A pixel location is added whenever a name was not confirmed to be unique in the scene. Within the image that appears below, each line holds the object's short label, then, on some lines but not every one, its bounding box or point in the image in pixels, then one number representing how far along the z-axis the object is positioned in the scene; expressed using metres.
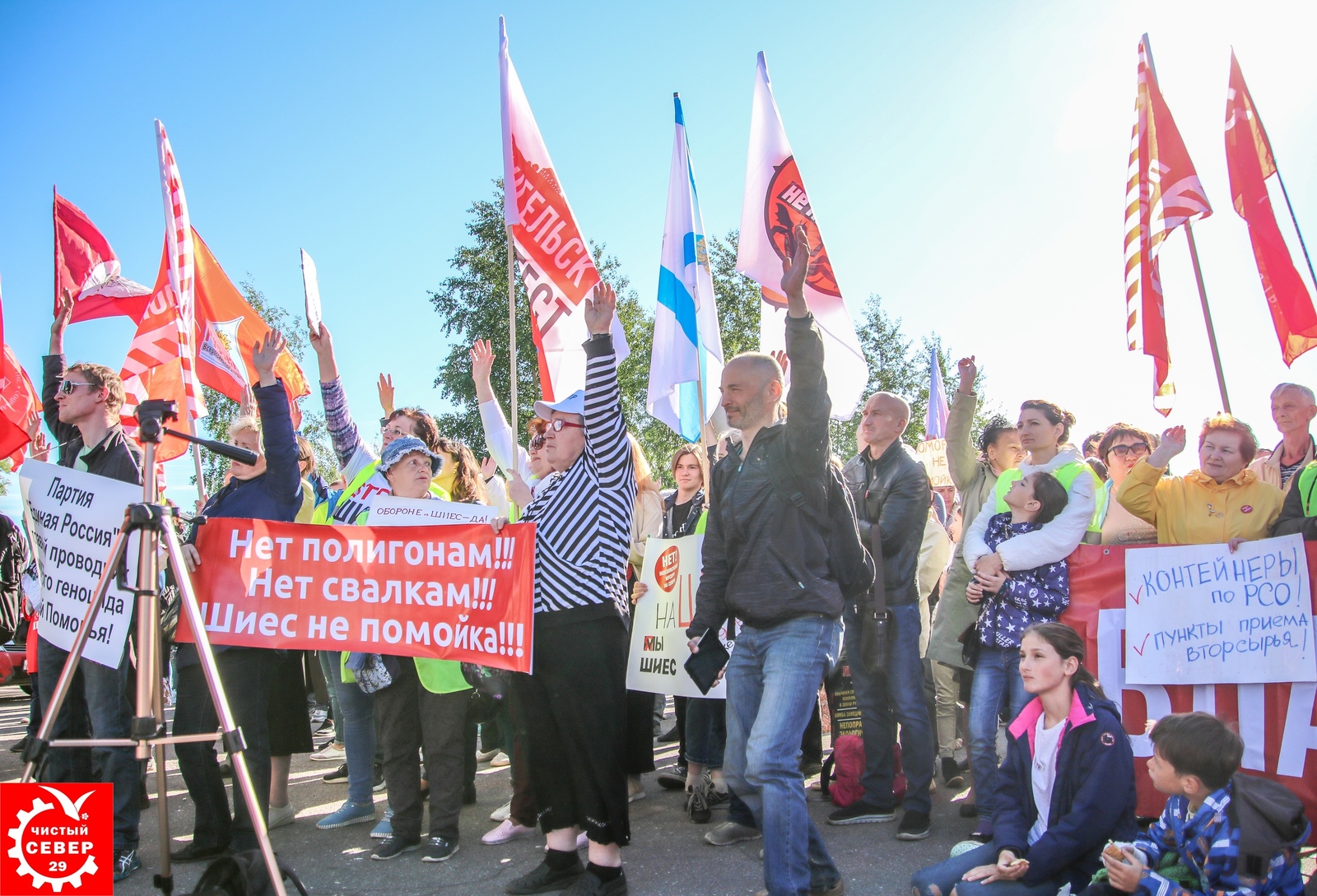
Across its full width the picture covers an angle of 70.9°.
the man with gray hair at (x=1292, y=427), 5.33
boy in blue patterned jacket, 2.89
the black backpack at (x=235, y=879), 3.04
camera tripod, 2.90
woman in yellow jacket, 4.38
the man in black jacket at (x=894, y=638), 4.70
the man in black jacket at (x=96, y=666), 4.15
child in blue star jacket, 4.24
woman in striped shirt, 3.75
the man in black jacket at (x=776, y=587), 3.33
